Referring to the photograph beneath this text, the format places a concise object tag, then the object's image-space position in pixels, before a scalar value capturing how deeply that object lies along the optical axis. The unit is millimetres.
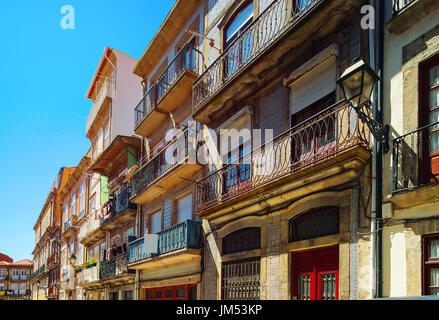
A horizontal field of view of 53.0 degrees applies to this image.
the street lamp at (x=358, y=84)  5746
